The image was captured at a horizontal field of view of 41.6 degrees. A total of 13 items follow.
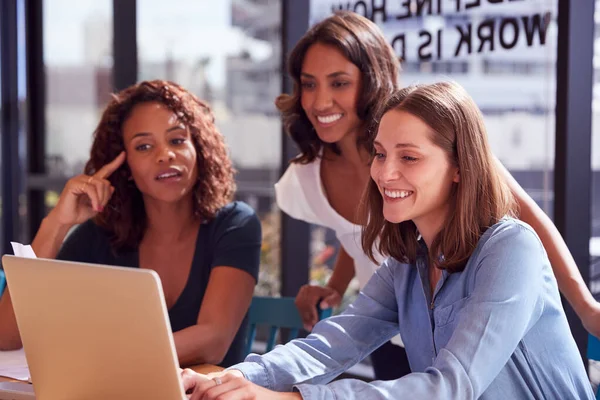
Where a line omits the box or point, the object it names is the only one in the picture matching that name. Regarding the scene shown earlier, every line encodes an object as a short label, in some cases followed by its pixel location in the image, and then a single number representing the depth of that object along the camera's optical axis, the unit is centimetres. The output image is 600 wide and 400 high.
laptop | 119
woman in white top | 226
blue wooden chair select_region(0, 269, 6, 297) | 285
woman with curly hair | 228
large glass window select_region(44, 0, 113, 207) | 473
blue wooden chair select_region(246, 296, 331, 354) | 222
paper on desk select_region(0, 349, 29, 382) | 179
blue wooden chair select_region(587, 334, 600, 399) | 172
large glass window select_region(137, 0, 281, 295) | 371
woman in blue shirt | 134
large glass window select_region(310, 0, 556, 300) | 233
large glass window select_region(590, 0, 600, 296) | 228
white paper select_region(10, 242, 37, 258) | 160
